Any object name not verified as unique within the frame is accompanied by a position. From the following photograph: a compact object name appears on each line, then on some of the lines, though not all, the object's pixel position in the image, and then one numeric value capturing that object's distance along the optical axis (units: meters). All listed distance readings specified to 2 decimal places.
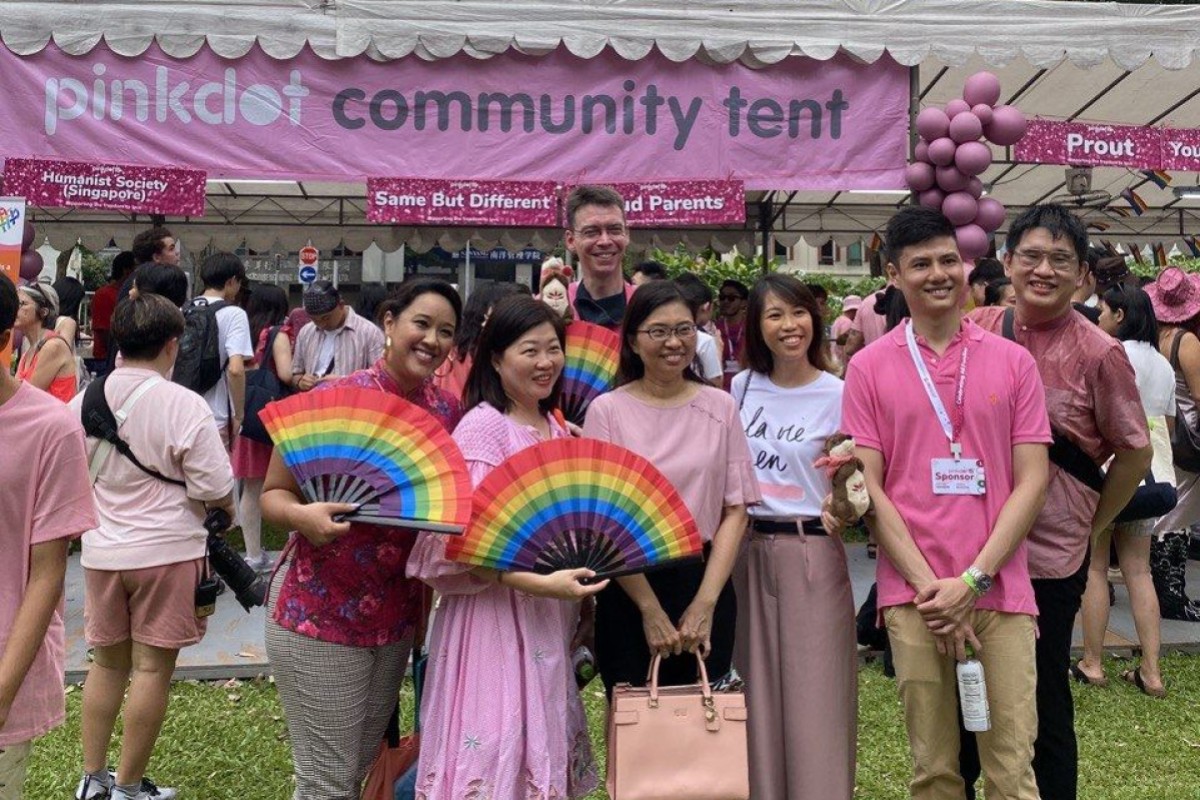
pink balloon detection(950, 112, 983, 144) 6.29
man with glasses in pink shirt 2.68
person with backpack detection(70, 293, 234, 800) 3.16
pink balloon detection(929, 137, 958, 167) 6.29
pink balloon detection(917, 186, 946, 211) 6.51
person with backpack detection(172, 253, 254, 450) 5.43
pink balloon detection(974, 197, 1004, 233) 6.50
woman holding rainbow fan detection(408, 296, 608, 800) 2.27
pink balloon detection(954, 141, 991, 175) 6.26
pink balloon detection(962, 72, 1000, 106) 6.59
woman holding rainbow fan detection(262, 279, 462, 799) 2.43
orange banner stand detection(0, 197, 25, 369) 5.19
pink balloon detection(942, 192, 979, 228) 6.39
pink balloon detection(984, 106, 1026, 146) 6.43
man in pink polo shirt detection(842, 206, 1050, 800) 2.47
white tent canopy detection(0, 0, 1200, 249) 5.93
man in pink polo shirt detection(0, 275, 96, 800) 1.97
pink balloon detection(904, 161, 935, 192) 6.39
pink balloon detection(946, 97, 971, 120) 6.43
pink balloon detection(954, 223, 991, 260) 6.37
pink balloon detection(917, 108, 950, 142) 6.35
